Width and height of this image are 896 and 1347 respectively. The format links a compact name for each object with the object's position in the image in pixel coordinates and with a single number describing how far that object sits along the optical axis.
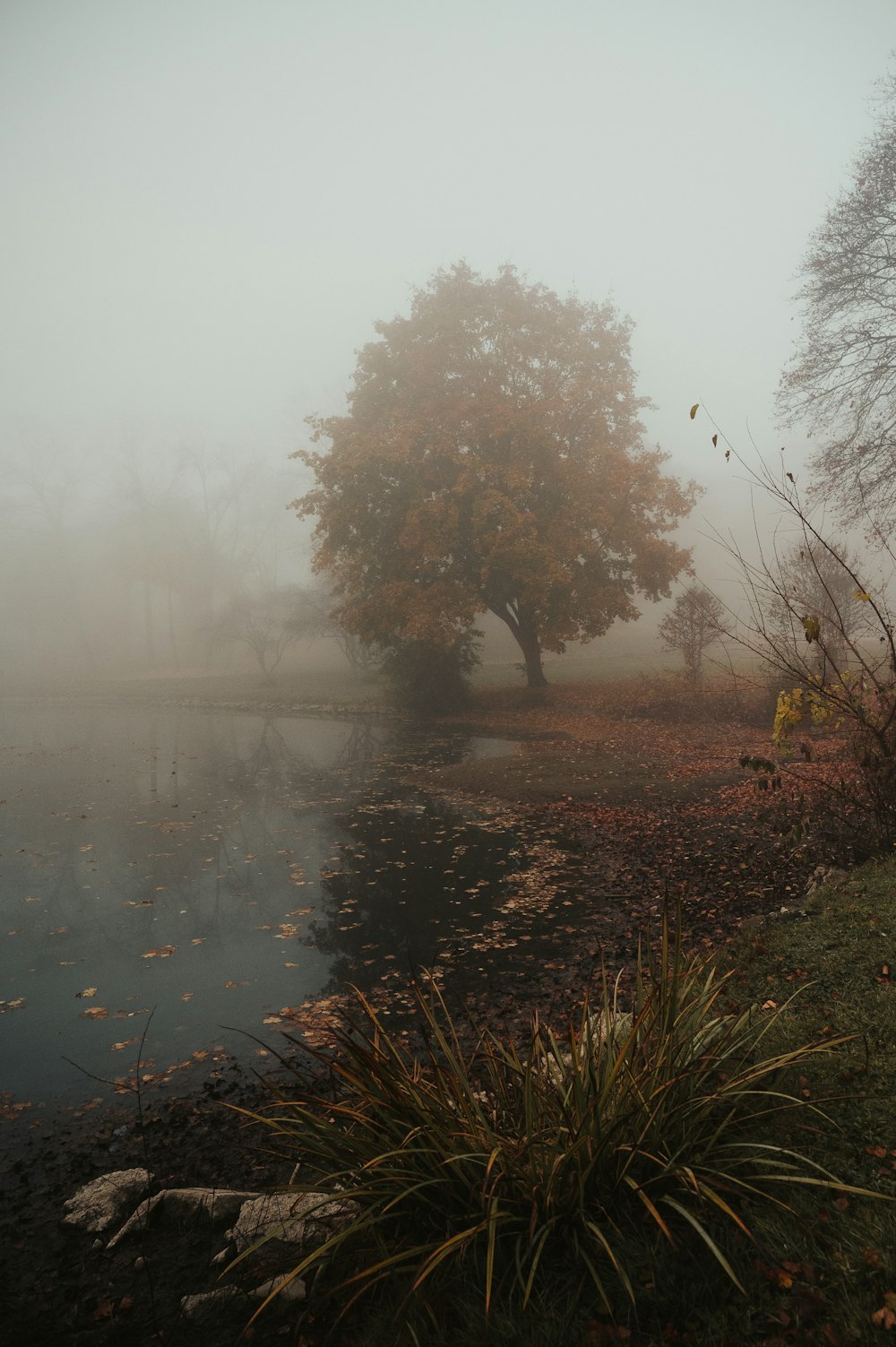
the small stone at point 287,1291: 3.06
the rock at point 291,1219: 3.16
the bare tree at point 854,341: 16.75
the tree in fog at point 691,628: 19.92
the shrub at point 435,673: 25.16
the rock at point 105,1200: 3.68
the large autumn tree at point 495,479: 21.39
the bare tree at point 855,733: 6.36
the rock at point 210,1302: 3.05
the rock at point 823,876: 7.12
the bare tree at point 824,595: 17.44
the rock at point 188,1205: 3.61
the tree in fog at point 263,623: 35.94
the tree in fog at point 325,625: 35.41
